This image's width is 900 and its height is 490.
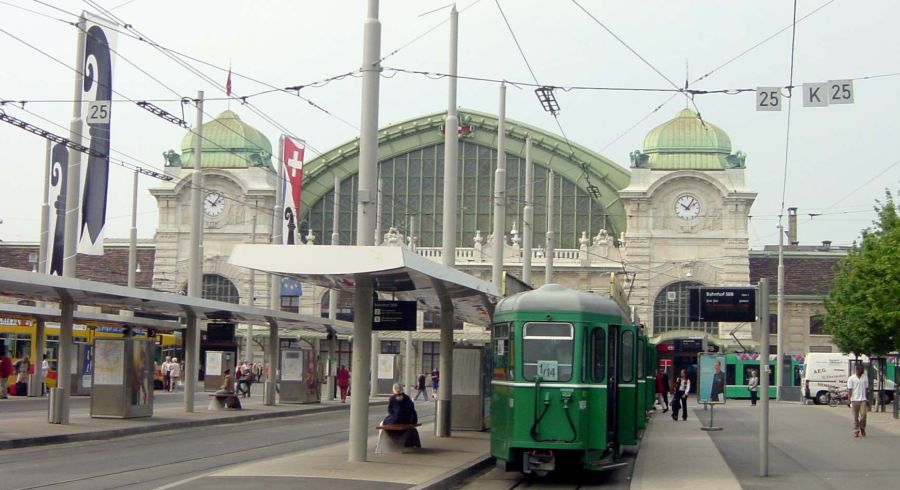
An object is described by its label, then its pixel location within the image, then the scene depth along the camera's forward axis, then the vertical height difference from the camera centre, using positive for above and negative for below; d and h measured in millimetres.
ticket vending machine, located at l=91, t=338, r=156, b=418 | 31422 -474
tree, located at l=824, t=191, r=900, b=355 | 36906 +2687
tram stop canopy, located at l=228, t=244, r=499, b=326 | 18078 +1374
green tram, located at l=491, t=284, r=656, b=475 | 19359 -260
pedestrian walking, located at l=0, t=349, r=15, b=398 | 44750 -618
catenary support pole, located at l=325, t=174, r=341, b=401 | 50238 +751
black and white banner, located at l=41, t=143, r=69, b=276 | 31812 +3870
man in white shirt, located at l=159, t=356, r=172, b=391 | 64375 -841
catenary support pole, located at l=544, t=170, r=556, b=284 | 45000 +4480
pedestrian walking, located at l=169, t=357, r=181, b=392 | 64375 -877
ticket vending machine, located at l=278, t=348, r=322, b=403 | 45781 -511
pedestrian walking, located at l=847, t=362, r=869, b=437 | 29969 -545
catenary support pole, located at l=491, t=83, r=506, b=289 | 36500 +4844
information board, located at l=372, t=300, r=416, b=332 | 20922 +759
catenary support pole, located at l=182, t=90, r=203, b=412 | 36312 +2847
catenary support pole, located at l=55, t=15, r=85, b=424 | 28750 +2885
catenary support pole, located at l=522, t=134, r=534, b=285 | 43438 +4659
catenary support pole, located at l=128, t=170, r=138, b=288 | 55025 +4818
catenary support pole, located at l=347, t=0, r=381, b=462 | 19859 +1272
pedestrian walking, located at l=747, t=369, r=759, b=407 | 58125 -641
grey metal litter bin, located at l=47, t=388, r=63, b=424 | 28734 -1155
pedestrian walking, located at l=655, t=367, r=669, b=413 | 48375 -666
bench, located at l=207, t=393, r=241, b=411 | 40344 -1322
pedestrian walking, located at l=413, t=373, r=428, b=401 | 61531 -1060
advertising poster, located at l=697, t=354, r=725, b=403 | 53291 -191
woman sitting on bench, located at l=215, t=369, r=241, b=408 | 40812 -1030
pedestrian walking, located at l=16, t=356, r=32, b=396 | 49062 -780
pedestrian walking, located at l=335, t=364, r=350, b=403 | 55125 -802
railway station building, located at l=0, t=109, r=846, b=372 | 81188 +9420
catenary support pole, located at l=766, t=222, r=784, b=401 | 65062 +1821
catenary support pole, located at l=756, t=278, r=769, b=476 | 19906 +196
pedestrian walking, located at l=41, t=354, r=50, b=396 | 52031 -728
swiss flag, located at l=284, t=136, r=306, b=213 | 42250 +6235
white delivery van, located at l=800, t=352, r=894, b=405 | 59844 -129
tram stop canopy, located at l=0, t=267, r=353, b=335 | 25266 +1326
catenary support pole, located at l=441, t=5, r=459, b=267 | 29141 +4494
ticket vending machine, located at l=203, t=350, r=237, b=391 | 54531 -425
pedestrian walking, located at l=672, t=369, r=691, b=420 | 41747 -732
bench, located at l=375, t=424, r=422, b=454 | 22297 -1297
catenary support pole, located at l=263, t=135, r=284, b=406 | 43812 +4229
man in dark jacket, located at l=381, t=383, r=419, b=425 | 22469 -831
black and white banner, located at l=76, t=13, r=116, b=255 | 28734 +5995
